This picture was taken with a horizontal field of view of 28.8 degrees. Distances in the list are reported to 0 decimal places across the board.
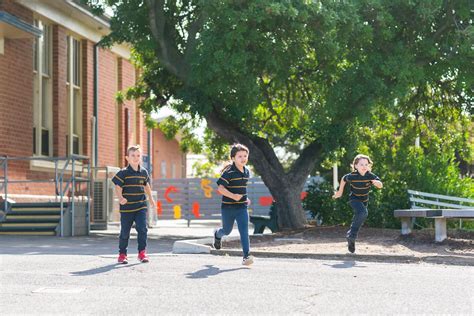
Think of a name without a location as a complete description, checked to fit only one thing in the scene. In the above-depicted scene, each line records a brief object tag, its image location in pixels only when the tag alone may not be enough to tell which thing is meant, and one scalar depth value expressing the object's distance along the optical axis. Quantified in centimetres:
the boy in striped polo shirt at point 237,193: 1163
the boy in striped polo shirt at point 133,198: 1172
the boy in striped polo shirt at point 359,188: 1328
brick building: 2347
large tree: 1725
